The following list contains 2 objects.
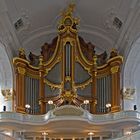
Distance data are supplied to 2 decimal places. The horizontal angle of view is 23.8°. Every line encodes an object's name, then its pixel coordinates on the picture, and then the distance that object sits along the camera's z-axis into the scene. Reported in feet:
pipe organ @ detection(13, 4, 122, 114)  44.25
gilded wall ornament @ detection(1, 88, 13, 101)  45.41
